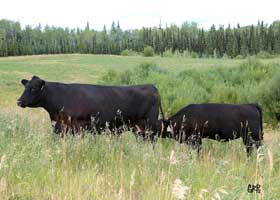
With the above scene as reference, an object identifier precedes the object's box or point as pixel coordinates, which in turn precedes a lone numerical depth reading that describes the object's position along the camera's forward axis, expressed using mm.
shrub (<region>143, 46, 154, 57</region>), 95931
